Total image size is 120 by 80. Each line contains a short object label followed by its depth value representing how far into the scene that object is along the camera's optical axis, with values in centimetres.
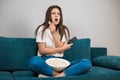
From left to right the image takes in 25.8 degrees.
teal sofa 263
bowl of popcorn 251
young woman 245
